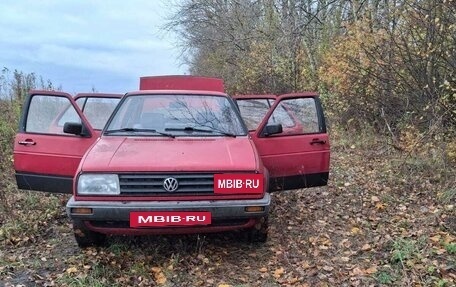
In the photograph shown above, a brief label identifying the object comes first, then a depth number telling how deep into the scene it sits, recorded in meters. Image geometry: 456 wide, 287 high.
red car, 4.00
